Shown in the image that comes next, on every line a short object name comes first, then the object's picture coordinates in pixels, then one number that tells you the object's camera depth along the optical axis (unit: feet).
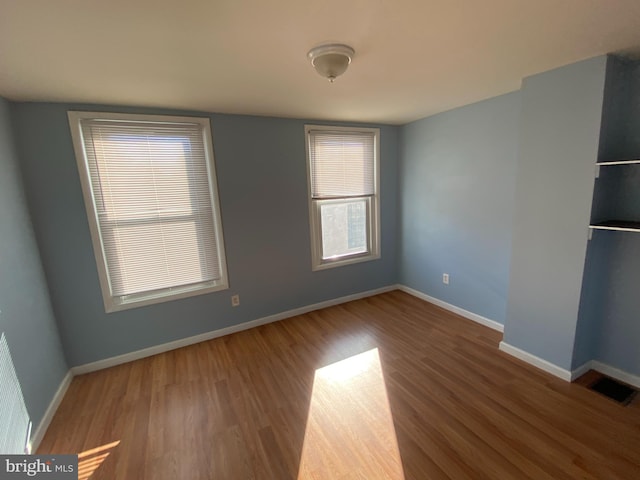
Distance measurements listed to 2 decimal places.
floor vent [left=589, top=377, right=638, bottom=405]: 6.14
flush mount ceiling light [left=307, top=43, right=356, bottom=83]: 4.80
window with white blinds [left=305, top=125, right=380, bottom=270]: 10.80
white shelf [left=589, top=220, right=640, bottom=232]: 5.50
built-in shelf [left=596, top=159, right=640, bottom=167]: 5.22
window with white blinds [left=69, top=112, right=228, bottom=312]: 7.54
